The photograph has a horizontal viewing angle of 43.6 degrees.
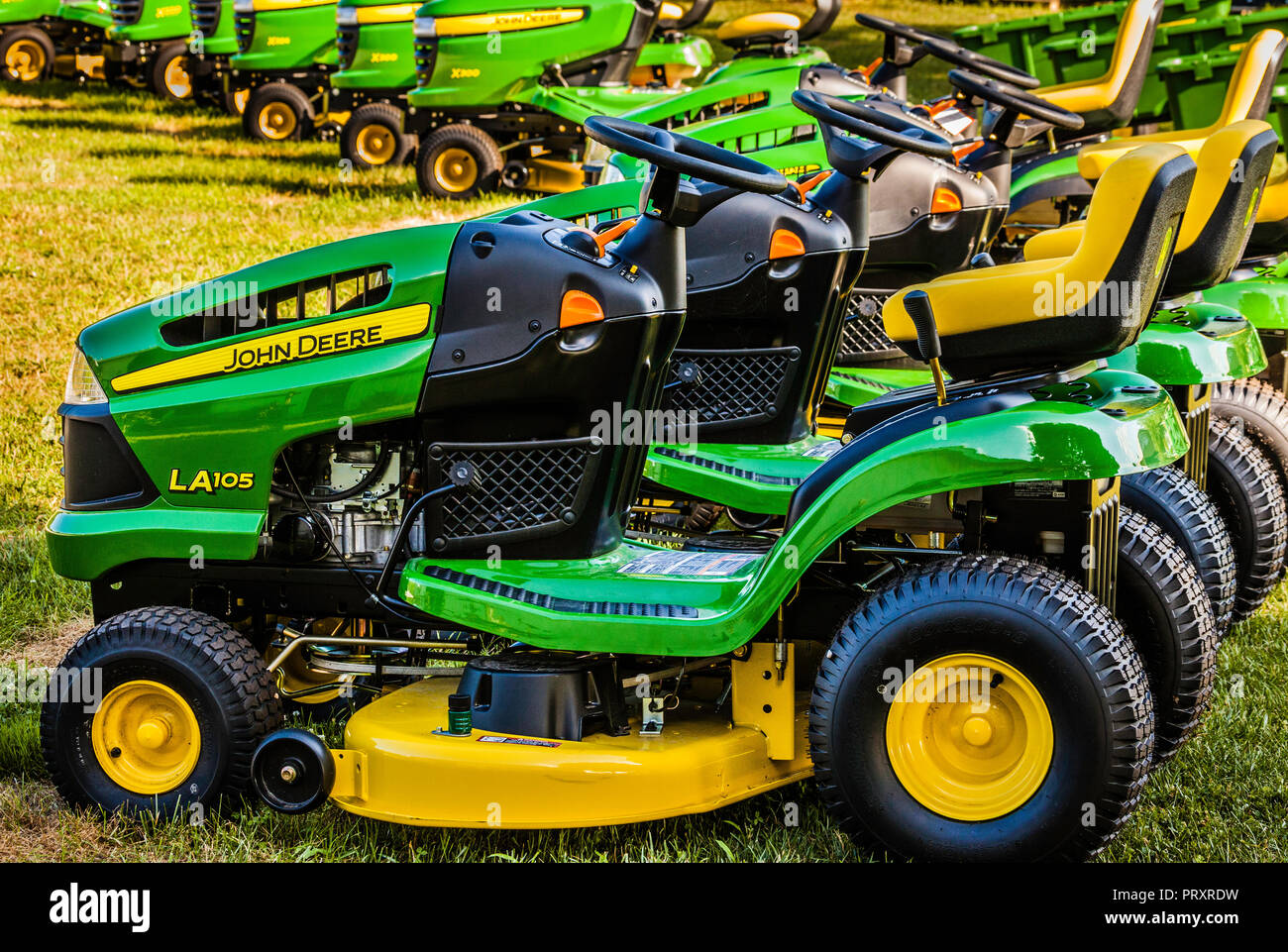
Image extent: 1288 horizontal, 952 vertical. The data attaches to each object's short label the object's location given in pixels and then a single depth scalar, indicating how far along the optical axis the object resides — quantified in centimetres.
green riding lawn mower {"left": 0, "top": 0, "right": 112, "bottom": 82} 1770
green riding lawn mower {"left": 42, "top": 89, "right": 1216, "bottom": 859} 328
